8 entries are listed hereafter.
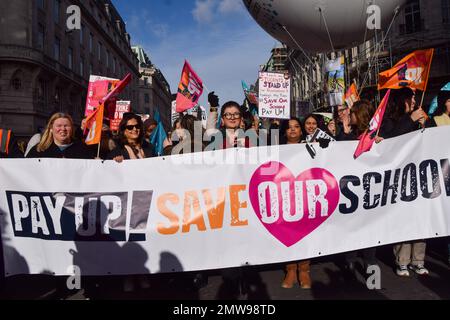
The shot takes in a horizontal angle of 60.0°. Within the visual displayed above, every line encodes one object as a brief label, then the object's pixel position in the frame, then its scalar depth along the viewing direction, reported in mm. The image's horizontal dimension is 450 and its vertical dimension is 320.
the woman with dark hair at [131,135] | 4223
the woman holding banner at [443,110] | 4715
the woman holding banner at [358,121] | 4410
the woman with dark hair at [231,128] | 4242
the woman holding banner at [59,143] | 4137
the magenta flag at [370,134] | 3996
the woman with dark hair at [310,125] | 5039
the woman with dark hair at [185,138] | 4562
